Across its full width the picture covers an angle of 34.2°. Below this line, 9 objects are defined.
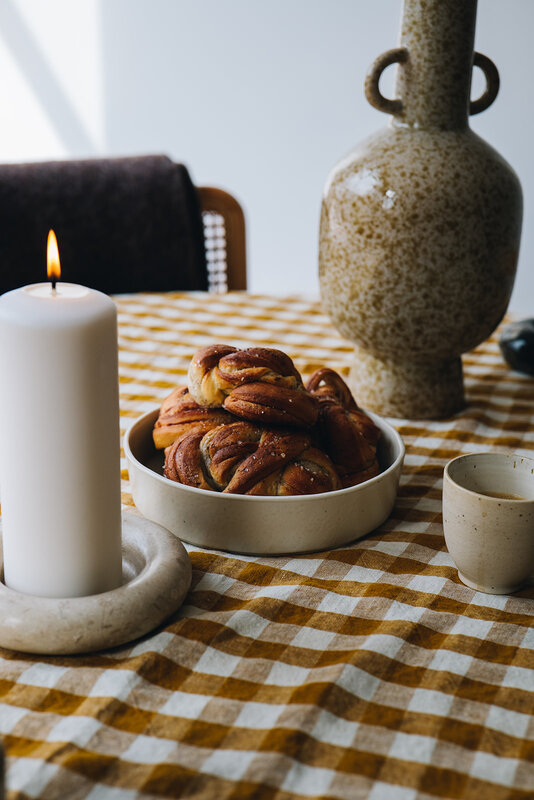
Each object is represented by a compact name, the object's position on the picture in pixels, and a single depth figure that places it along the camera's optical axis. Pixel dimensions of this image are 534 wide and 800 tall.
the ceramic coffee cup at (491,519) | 0.59
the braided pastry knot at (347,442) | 0.71
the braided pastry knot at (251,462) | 0.66
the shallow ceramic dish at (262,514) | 0.65
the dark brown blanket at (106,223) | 1.46
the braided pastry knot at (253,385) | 0.67
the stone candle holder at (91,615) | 0.53
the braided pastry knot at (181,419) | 0.69
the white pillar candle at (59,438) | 0.50
